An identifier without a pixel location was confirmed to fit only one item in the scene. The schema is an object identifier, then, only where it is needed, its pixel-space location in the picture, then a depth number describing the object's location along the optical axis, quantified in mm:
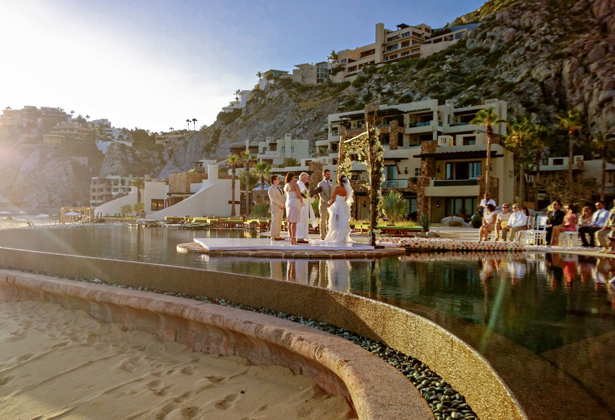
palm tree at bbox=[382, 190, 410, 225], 24672
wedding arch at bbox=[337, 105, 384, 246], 11742
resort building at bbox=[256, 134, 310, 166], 74125
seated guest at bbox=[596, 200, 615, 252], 10859
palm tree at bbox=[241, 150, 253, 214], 45544
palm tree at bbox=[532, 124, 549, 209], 39659
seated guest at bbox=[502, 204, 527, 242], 13391
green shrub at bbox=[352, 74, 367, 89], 91788
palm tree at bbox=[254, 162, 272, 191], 48172
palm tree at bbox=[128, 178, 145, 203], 56219
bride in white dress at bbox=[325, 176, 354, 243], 11453
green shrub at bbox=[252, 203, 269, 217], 35888
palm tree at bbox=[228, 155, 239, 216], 44662
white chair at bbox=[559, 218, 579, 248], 12453
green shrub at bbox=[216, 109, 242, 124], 114375
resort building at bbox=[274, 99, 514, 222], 35969
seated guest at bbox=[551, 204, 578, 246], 12758
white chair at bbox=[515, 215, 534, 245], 13570
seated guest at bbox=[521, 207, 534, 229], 13836
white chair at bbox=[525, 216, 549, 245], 13133
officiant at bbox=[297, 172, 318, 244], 12144
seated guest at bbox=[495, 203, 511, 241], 14109
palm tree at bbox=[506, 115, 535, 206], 36719
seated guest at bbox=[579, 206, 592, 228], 12242
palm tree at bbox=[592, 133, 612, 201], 39344
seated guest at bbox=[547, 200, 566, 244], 12766
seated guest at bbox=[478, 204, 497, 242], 14038
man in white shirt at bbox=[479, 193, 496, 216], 14008
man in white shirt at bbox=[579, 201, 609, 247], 11682
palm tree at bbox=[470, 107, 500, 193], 32094
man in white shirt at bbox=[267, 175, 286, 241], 12312
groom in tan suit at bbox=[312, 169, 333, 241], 12251
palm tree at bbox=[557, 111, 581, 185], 41884
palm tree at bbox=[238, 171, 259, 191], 50250
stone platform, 10023
